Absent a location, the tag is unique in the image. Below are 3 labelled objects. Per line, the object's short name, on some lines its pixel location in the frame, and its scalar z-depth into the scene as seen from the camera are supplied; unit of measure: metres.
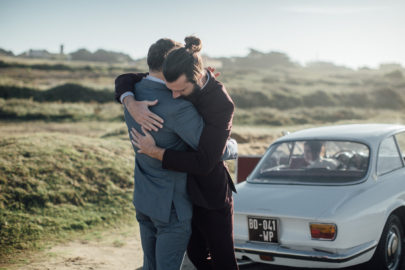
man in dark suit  2.40
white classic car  3.99
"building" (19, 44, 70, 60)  52.41
